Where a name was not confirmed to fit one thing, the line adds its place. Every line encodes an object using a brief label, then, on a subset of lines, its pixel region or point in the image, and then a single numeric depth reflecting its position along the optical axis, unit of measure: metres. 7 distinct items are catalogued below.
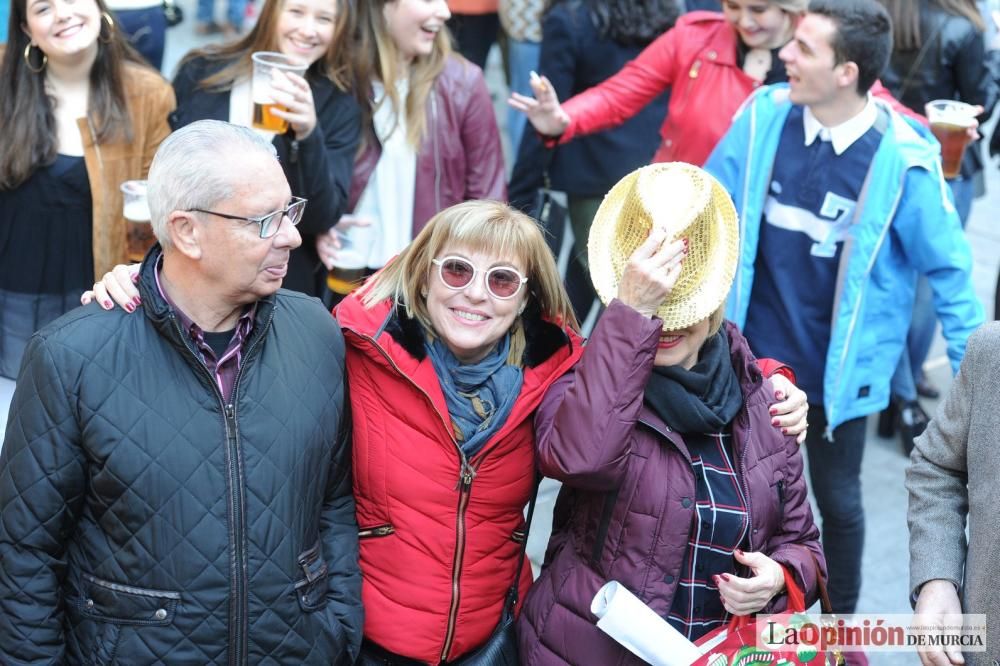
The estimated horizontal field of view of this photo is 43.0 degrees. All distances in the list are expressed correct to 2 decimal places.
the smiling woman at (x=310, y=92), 4.28
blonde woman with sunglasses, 3.11
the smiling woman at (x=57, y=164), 4.16
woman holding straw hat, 2.88
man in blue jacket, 4.16
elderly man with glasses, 2.72
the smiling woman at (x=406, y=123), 4.77
